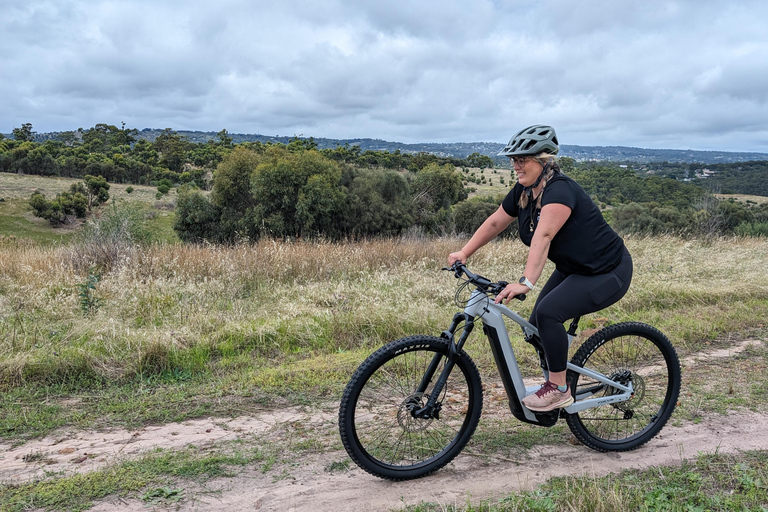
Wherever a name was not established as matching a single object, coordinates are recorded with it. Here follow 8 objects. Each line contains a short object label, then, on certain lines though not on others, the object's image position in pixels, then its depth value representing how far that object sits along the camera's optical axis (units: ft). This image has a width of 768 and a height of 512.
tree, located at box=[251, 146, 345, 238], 127.03
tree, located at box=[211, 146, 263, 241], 130.72
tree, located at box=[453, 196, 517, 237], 156.35
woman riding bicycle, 10.60
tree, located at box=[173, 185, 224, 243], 133.91
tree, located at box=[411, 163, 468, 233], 168.45
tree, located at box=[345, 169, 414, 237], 143.74
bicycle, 11.05
